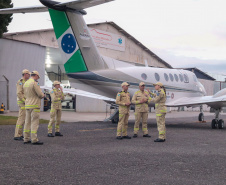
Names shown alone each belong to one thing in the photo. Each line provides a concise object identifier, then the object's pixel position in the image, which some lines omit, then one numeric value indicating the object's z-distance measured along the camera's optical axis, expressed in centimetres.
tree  1927
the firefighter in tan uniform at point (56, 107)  1097
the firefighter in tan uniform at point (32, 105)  902
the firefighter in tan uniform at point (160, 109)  999
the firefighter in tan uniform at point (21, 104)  996
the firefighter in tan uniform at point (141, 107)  1110
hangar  2462
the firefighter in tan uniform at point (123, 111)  1059
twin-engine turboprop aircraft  1223
